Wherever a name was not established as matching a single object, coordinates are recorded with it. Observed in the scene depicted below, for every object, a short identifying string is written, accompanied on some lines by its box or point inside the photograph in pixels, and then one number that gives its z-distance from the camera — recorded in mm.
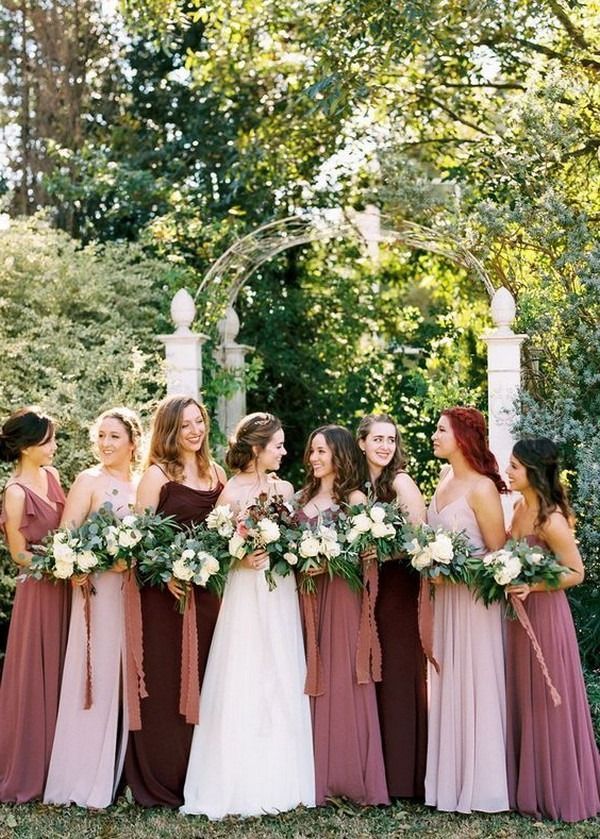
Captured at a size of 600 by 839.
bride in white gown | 5492
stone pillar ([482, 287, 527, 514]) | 8344
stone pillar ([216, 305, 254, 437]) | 10422
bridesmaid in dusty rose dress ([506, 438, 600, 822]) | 5363
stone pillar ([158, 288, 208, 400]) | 9133
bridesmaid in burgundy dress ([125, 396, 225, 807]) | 5805
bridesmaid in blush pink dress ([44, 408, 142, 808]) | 5734
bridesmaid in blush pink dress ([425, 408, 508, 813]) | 5457
